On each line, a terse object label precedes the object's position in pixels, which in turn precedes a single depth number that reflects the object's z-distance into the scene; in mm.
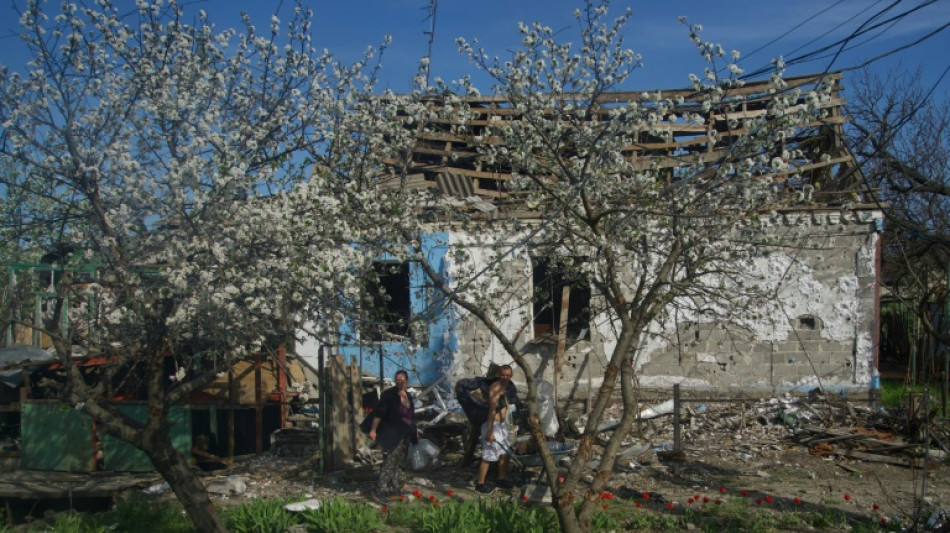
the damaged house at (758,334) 13773
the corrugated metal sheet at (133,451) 11070
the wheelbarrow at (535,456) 9742
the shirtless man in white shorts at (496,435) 9867
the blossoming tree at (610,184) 6000
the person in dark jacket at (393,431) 9695
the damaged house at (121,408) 11102
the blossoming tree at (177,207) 6102
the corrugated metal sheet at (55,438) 11109
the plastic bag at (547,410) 11828
